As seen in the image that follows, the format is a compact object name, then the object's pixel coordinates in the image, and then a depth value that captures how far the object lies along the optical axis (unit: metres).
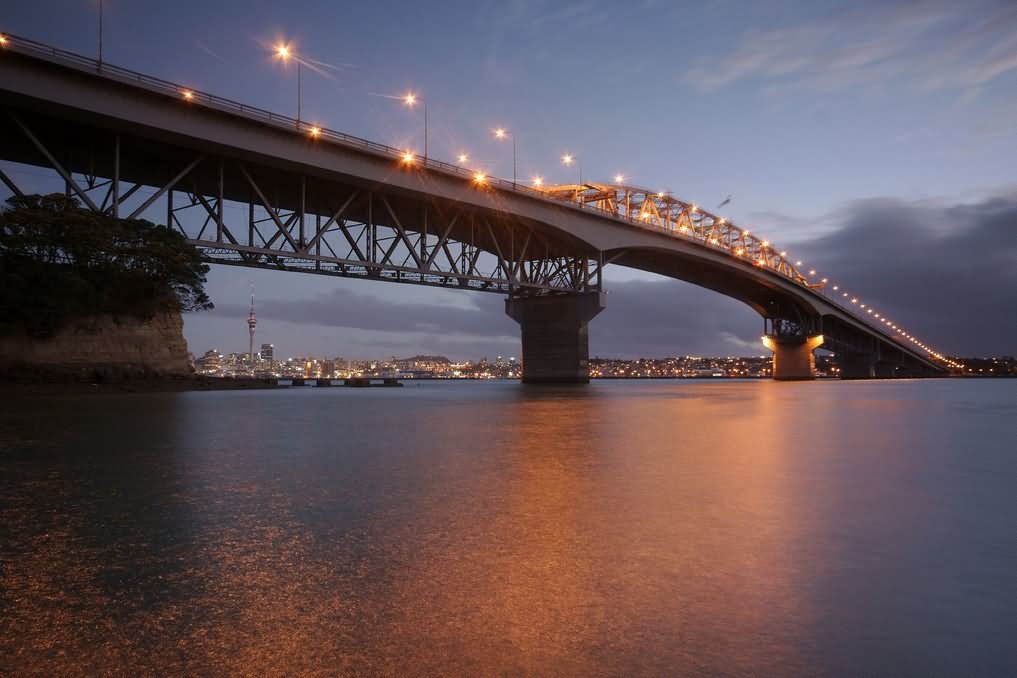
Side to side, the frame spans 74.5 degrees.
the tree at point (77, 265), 34.22
